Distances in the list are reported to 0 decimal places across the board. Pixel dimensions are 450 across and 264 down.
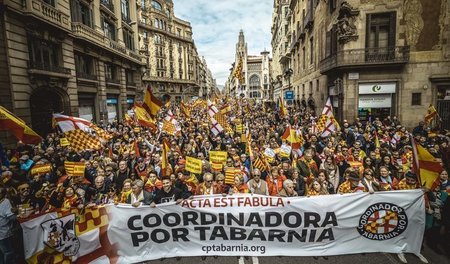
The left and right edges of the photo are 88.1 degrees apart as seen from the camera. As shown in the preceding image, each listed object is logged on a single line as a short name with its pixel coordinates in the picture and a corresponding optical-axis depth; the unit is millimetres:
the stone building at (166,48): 55938
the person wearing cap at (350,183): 5773
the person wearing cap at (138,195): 5660
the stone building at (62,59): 12578
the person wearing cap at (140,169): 7711
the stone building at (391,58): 15422
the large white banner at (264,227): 4848
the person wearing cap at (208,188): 6012
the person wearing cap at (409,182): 5398
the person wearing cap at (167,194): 5605
